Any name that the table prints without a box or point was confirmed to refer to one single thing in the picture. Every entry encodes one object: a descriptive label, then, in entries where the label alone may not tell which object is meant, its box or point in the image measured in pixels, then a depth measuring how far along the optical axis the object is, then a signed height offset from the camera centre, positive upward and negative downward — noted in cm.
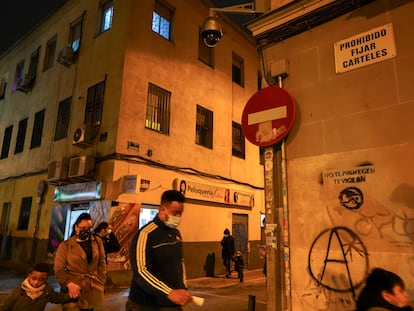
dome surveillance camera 671 +400
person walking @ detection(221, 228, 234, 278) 1337 -54
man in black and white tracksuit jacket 291 -26
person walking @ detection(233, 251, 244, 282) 1268 -104
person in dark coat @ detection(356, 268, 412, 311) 270 -45
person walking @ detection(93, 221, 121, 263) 714 -20
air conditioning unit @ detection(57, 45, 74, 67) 1438 +731
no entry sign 564 +203
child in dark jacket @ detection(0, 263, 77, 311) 370 -71
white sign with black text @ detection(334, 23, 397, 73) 492 +283
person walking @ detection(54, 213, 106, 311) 440 -47
